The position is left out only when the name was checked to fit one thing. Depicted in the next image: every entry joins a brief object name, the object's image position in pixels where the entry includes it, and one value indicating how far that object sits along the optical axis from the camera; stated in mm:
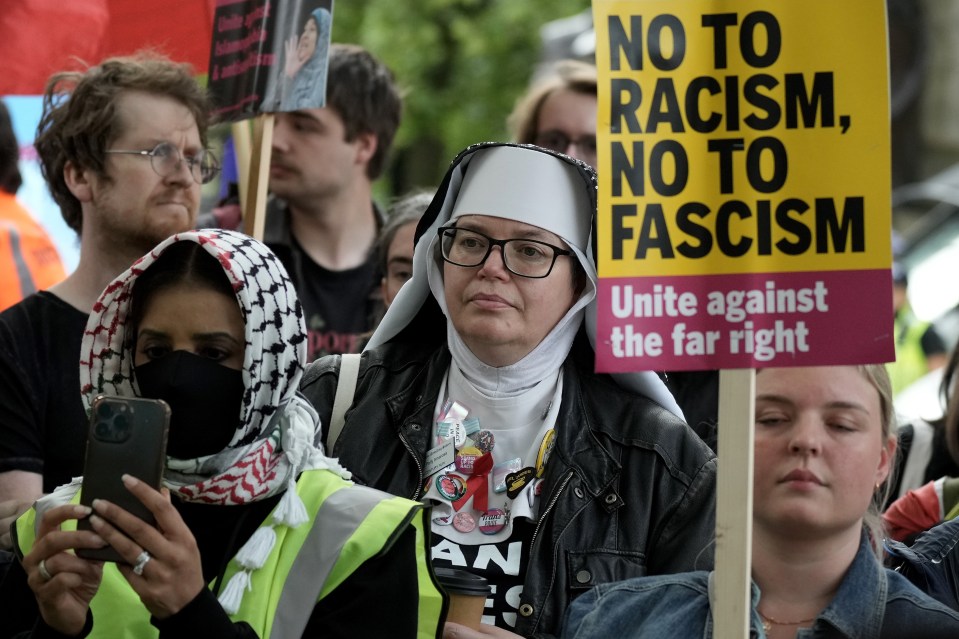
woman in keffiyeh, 6531
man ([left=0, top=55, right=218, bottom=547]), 8805
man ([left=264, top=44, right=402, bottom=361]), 12797
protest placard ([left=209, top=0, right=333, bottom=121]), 10648
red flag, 11375
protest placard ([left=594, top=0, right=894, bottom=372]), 6531
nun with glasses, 7898
